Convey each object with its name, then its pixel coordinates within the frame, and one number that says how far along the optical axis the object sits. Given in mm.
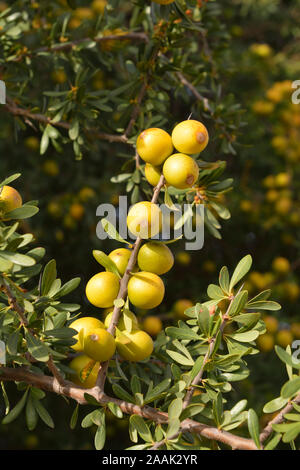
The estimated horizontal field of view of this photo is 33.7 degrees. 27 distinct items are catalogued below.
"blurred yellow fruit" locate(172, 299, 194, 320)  2322
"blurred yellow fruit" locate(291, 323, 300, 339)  2562
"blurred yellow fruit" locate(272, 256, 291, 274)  2879
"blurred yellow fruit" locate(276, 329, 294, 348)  2518
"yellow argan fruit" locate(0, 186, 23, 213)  913
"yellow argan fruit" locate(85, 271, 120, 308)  978
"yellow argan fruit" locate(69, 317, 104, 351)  966
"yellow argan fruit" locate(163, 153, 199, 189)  963
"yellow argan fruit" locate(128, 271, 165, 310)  954
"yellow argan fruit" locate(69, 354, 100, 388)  1017
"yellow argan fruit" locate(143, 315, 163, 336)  2079
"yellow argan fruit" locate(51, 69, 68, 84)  2538
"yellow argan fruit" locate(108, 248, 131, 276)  1033
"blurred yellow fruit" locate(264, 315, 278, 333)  2529
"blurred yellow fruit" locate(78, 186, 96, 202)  2561
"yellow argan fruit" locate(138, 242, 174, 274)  981
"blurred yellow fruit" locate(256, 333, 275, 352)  2582
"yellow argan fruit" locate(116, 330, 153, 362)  955
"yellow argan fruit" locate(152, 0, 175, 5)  1231
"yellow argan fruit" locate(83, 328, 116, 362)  895
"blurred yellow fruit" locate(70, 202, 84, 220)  2547
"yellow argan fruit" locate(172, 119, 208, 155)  973
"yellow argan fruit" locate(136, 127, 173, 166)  1013
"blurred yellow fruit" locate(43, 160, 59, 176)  2661
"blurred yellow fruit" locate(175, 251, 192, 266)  2756
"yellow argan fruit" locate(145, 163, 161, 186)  1062
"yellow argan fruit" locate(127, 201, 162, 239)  953
